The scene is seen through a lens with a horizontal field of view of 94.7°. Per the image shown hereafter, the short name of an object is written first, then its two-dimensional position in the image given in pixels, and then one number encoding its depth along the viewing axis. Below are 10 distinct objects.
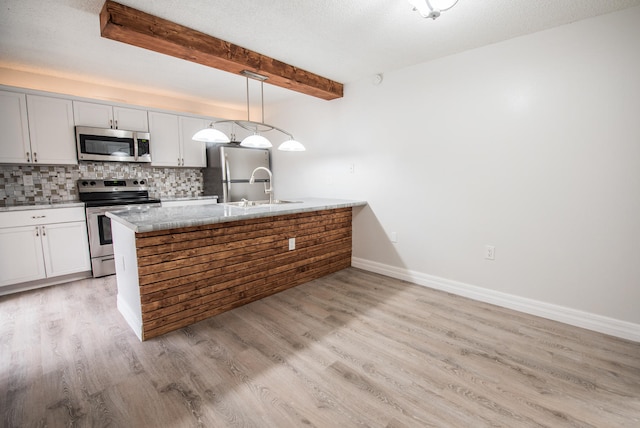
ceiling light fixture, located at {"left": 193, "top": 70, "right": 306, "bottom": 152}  2.54
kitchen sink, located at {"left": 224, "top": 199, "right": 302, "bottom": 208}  3.24
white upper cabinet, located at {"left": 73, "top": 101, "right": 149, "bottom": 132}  3.52
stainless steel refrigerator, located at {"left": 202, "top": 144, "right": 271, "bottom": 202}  4.43
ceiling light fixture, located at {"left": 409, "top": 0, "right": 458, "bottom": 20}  1.72
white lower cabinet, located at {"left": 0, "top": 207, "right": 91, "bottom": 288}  2.99
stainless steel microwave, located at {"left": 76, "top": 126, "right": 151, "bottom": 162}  3.54
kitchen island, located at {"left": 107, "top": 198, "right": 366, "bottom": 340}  2.13
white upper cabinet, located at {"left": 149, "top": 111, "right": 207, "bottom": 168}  4.16
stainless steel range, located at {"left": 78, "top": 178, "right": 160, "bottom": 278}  3.48
